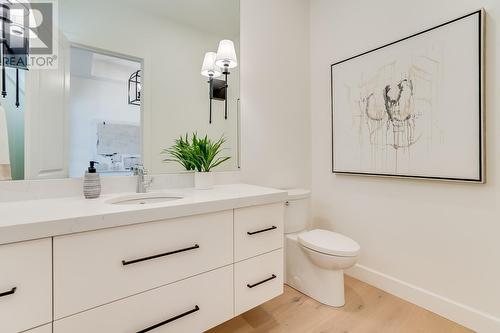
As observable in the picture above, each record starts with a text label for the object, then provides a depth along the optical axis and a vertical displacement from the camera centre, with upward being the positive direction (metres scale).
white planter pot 1.59 -0.09
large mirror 1.19 +0.45
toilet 1.55 -0.61
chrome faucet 1.40 -0.07
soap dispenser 1.21 -0.09
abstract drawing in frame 1.37 +0.41
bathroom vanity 0.74 -0.37
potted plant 1.60 +0.07
